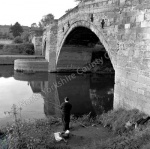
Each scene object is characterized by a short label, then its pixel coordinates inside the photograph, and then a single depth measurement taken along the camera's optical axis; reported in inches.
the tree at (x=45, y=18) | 2509.4
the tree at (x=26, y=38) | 1675.7
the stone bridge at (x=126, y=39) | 229.5
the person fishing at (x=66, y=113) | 226.0
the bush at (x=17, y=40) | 1500.7
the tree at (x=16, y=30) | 2197.3
